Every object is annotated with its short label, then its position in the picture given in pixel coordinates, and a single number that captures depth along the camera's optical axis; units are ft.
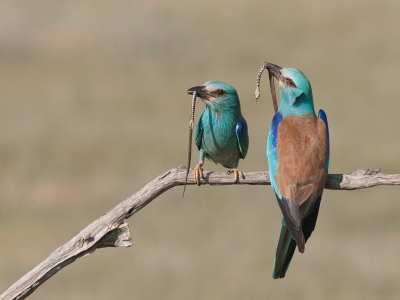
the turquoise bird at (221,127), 54.75
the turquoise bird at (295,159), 45.27
